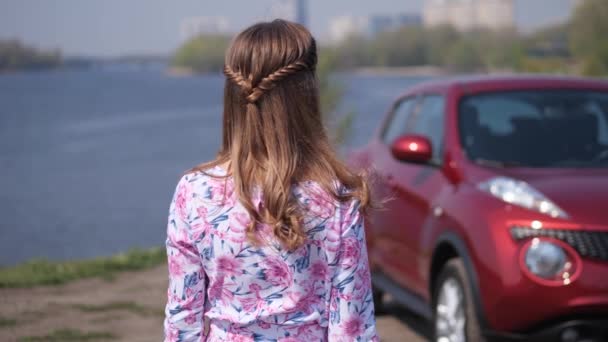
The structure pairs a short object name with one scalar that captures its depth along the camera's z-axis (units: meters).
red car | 4.32
